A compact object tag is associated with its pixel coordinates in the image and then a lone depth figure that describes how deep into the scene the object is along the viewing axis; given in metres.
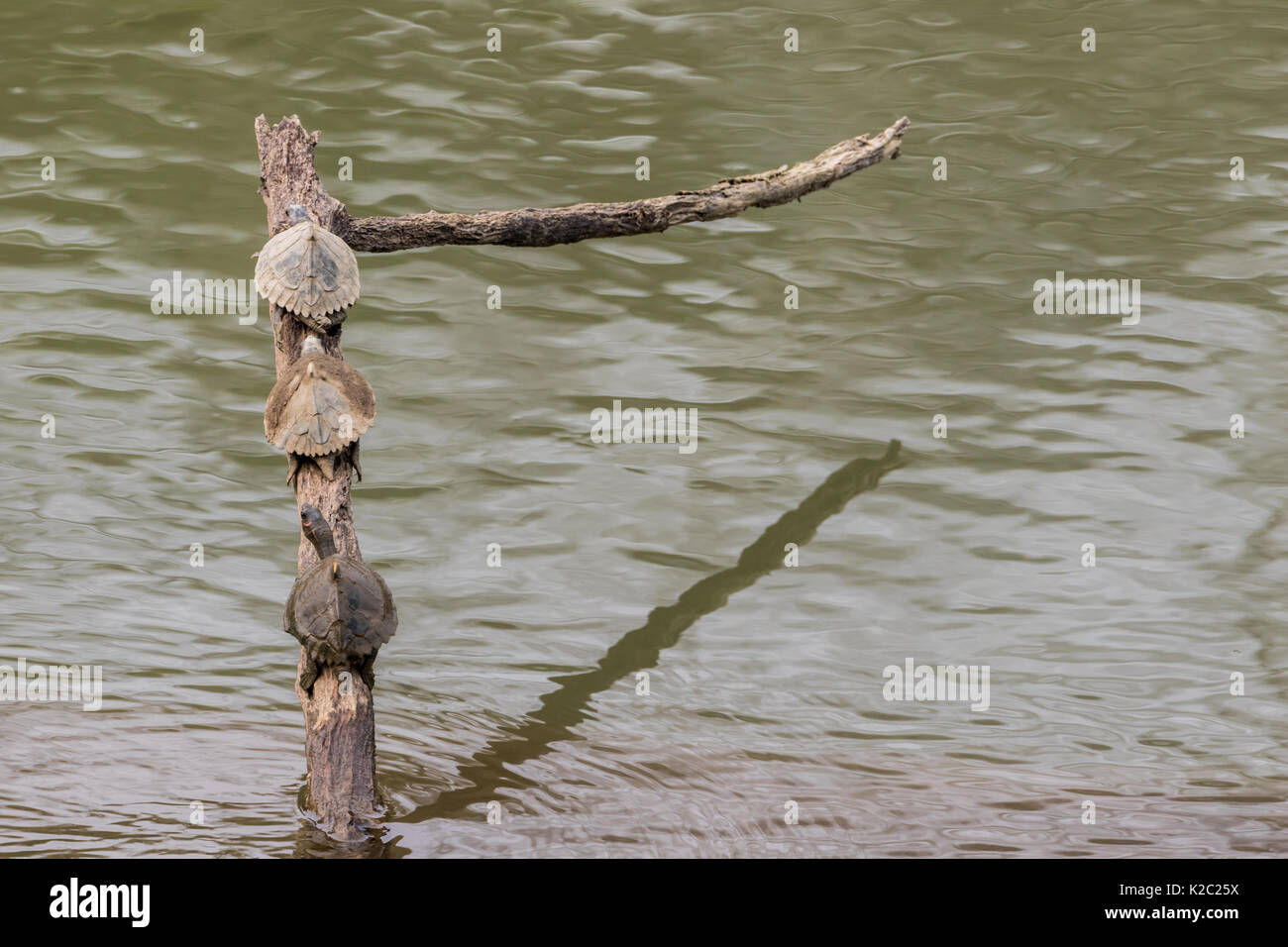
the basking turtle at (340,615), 8.01
